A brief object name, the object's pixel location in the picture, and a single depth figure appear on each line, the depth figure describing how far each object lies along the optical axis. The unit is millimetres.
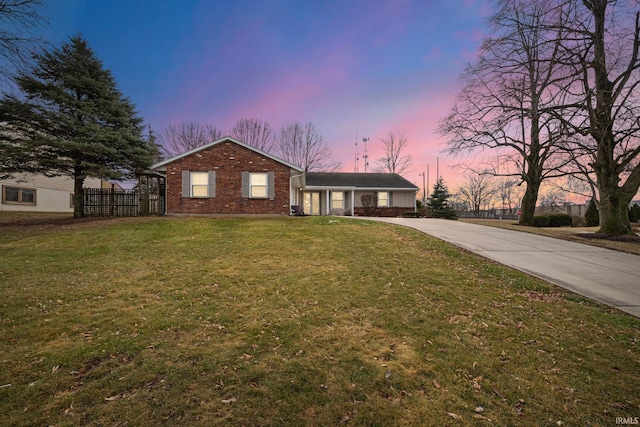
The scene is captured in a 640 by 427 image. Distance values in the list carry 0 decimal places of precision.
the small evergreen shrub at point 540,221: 19422
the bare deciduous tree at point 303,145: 32531
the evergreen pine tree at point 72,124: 13305
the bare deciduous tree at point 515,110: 10953
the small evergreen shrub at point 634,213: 22219
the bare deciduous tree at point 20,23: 7727
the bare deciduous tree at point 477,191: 48138
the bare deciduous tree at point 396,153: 38125
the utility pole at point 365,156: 37375
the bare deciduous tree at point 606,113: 10719
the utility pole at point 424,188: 45500
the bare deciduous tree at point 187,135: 31841
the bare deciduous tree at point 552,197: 48184
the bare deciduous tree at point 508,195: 48688
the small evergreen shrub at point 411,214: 23461
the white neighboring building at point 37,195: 19859
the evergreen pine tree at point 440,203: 25781
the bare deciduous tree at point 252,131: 31719
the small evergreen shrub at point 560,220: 20359
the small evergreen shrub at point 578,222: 21562
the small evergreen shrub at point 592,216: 20672
